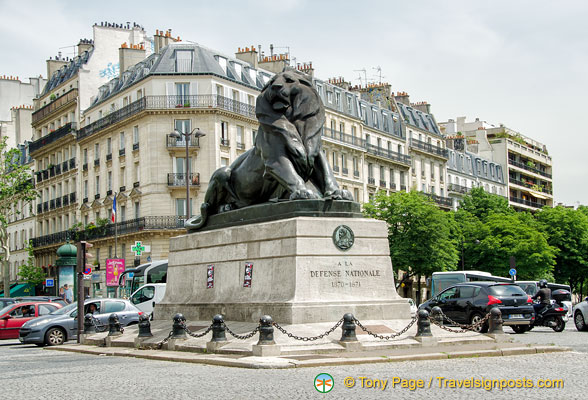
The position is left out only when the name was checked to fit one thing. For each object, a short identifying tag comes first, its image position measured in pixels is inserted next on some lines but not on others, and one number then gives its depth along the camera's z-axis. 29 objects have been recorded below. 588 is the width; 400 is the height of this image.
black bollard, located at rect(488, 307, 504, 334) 15.38
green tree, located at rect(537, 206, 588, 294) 70.31
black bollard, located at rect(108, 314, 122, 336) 18.53
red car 28.58
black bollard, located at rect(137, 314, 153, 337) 16.69
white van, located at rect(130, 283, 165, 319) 33.66
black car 23.67
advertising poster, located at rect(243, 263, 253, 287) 15.99
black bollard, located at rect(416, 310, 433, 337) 14.25
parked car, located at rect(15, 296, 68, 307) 32.19
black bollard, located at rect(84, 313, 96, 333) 21.19
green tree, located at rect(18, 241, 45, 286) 65.31
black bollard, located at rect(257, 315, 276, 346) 12.86
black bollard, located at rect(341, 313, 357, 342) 13.34
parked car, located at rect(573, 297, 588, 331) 25.86
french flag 52.15
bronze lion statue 16.09
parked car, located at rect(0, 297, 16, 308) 32.56
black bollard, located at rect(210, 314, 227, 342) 14.06
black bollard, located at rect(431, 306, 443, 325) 15.80
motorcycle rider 26.98
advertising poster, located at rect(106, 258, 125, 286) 42.84
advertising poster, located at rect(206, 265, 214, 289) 17.36
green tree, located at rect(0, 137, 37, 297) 54.00
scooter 26.03
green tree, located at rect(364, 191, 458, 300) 56.41
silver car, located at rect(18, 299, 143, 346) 24.25
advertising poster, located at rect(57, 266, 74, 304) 39.12
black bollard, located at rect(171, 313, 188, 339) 15.59
